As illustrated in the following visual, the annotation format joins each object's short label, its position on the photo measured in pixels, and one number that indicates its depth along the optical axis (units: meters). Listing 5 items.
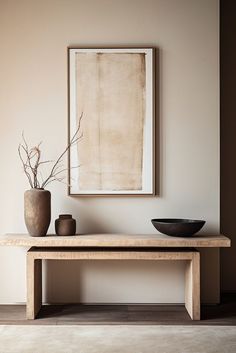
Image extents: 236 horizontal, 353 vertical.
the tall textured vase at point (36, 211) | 4.12
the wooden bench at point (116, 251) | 3.93
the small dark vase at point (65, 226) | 4.19
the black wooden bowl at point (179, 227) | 3.96
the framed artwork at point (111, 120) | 4.43
